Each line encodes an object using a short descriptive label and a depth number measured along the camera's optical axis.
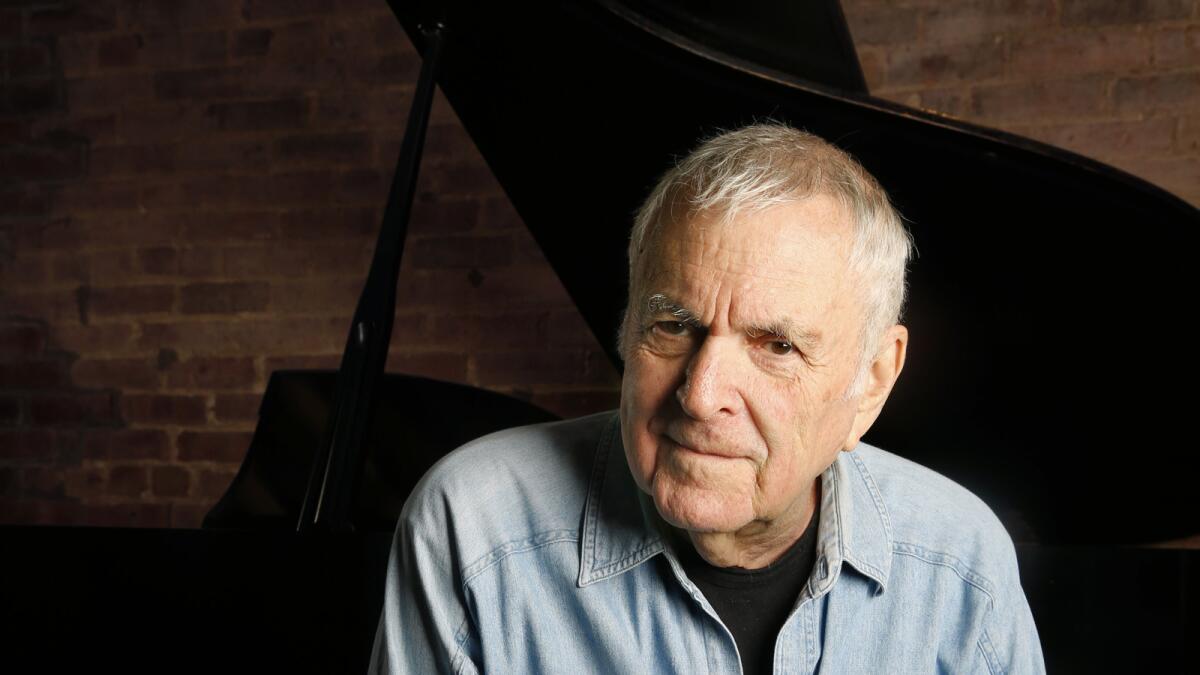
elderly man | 0.94
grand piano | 1.33
